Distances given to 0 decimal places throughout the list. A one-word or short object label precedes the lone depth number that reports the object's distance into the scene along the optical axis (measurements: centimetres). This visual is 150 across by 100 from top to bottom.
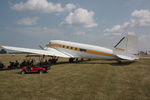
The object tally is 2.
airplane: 2383
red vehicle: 1498
